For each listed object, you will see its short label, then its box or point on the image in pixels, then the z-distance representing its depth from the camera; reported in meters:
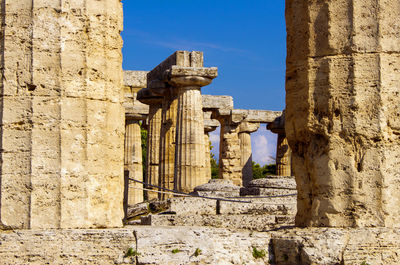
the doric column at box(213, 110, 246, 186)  29.47
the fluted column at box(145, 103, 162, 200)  23.30
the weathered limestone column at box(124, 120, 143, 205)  25.61
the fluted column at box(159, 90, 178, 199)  21.22
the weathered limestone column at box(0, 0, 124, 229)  8.12
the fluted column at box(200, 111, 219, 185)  31.83
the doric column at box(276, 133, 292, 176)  31.41
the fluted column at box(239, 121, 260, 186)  31.55
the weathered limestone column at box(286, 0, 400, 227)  8.76
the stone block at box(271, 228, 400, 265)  8.32
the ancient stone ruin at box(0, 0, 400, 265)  8.09
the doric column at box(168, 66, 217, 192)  19.47
